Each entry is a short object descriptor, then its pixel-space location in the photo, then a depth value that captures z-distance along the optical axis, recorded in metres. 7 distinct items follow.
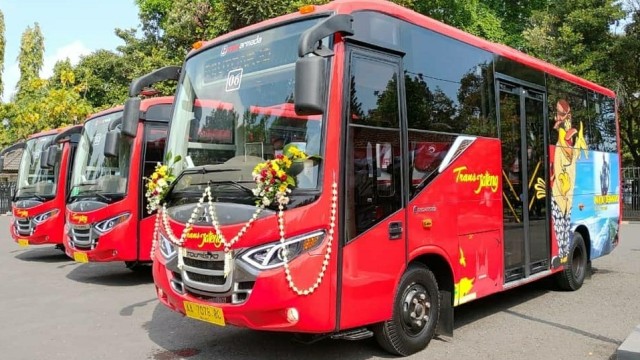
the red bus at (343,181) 4.50
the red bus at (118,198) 9.39
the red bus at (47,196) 12.41
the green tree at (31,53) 45.69
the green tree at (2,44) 36.34
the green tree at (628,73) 21.50
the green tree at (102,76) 28.97
